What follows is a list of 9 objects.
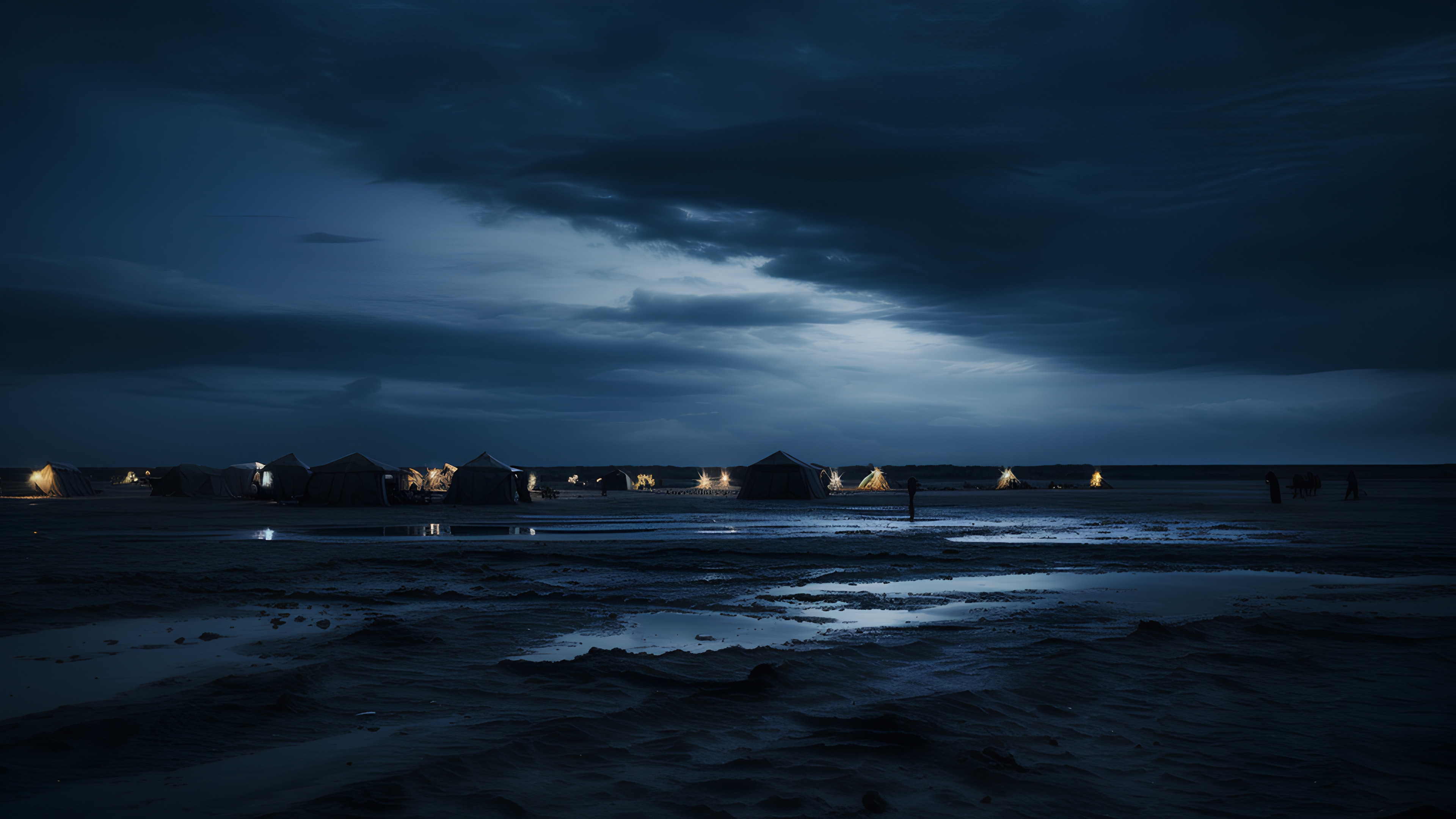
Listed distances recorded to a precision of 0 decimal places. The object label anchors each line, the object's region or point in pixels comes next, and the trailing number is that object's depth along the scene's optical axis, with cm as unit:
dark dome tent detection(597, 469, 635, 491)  9012
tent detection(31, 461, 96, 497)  7088
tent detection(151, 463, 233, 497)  7088
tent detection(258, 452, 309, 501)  6216
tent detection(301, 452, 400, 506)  5269
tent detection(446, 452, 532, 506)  5609
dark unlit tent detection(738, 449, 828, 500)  6494
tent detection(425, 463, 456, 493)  7544
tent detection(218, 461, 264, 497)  7194
